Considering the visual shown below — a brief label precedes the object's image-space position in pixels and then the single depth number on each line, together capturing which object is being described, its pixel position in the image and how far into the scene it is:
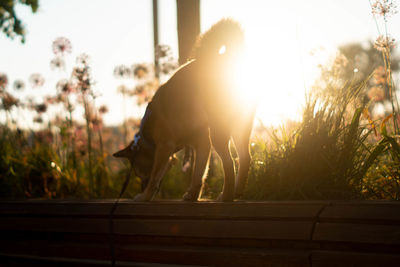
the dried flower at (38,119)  6.55
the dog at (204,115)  2.98
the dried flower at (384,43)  3.35
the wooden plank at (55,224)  3.04
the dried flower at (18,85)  6.48
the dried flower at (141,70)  5.63
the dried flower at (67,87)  5.33
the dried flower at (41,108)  6.15
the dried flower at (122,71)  5.70
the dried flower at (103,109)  6.17
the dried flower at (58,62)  5.50
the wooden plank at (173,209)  2.36
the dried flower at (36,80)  6.16
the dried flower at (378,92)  4.20
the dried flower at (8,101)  6.11
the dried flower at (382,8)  3.39
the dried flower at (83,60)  4.87
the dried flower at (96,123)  5.75
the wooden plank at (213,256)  2.24
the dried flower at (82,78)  4.88
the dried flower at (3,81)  6.17
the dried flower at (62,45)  5.33
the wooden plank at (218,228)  2.28
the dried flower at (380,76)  4.25
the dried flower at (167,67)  5.34
